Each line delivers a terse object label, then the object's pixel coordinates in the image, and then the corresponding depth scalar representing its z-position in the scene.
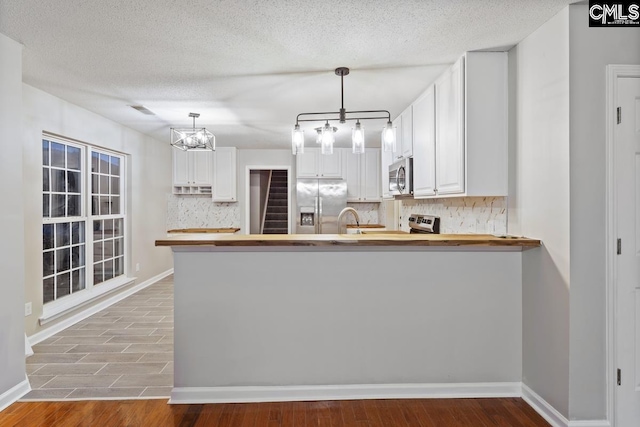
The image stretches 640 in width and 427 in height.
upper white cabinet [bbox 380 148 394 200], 4.43
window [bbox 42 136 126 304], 3.62
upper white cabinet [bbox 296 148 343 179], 6.10
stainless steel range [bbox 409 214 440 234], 3.54
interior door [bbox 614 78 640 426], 1.89
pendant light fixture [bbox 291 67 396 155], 2.62
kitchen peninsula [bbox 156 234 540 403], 2.30
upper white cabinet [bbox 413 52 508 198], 2.44
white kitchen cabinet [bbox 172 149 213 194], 6.20
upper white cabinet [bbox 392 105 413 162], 3.62
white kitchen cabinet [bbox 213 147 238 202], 6.21
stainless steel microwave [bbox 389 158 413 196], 3.55
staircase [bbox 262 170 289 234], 7.93
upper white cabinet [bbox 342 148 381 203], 6.20
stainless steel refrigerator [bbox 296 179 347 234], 6.02
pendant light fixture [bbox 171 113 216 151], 4.10
